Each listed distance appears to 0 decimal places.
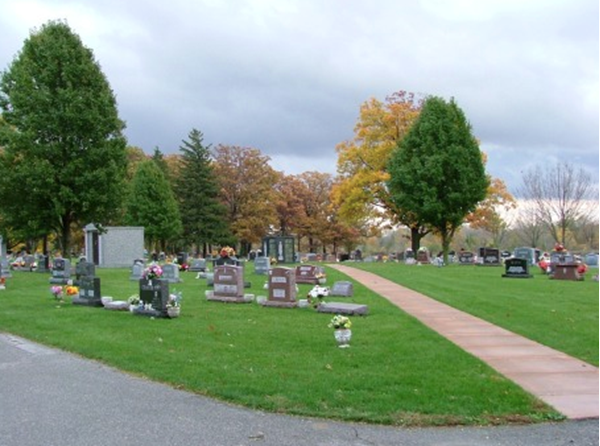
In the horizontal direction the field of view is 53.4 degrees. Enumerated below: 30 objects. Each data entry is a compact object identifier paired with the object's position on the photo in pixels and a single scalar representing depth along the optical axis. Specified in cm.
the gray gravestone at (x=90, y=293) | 1638
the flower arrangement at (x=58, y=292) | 1781
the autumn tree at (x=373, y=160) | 4784
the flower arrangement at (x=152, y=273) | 1438
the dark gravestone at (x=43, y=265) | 3437
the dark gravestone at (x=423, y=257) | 4381
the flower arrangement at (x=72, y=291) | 1777
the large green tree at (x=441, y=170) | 3881
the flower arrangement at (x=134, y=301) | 1446
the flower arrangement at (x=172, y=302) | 1379
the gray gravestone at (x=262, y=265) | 2869
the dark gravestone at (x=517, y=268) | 2602
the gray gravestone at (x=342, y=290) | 1738
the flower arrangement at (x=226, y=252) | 2240
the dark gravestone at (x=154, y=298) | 1371
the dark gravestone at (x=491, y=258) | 3934
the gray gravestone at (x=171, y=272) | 2508
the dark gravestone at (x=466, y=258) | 4316
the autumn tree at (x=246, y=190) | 6575
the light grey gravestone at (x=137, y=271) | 2689
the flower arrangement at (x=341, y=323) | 959
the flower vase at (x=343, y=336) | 966
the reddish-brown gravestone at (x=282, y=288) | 1559
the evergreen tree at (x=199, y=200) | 6166
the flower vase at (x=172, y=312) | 1363
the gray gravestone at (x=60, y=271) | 2414
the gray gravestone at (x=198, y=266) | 3406
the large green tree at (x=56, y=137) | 3052
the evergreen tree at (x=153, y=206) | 5681
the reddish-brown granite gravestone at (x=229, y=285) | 1688
